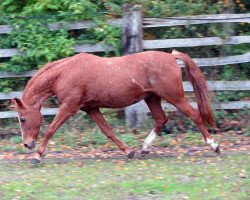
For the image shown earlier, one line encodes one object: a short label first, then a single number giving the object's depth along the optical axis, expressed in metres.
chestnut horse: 16.97
